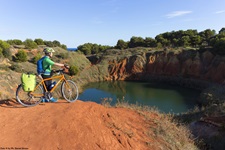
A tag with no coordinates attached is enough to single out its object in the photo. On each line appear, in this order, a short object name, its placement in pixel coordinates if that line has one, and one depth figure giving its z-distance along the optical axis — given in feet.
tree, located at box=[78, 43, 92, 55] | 229.41
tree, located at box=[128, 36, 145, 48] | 212.02
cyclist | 22.72
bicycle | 23.09
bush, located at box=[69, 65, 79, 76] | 128.46
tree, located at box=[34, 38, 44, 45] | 194.94
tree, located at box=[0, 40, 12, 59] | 116.85
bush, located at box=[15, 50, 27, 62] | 120.36
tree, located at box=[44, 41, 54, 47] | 208.01
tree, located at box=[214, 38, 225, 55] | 124.98
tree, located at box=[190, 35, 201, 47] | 174.70
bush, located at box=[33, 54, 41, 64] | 129.47
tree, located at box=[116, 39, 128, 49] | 223.71
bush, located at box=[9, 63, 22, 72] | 102.47
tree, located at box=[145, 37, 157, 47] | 200.03
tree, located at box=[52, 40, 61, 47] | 226.71
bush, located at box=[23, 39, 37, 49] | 147.00
